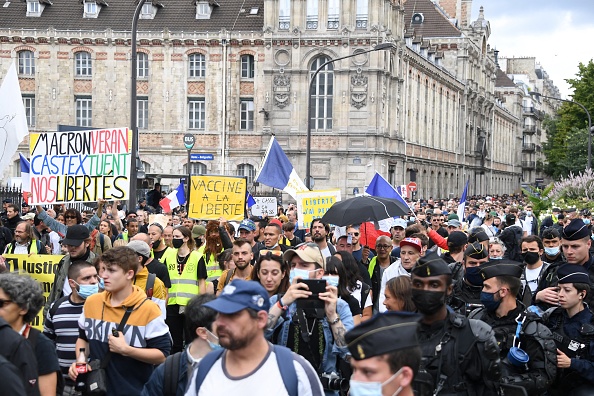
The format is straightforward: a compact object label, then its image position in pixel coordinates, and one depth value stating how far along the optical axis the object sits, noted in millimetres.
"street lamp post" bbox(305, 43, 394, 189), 29875
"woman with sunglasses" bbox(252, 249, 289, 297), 7039
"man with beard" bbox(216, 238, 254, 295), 8979
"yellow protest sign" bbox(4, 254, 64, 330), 9914
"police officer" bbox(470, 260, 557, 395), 6242
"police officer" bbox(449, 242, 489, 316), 7832
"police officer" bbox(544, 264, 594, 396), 6621
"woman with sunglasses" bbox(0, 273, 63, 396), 5383
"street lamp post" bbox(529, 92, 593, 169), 44159
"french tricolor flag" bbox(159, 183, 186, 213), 21466
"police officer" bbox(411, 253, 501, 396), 5449
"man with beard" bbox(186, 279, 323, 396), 4414
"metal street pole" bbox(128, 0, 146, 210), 16281
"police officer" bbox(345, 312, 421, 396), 3900
